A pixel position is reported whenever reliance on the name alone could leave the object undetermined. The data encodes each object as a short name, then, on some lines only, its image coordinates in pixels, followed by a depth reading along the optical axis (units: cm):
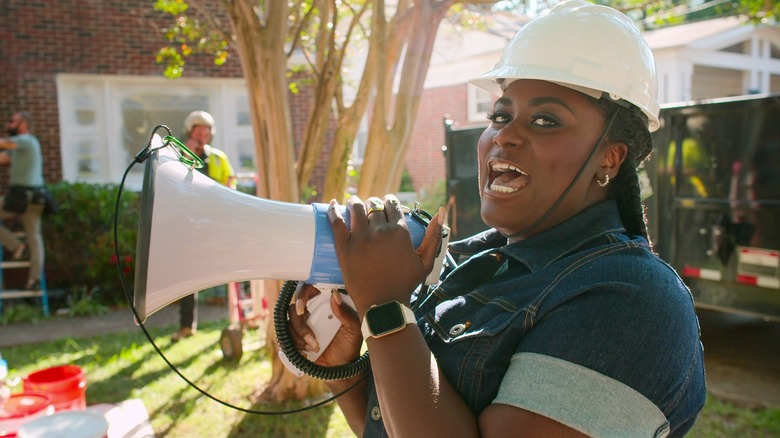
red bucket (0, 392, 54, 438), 234
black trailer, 513
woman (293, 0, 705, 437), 109
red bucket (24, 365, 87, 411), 270
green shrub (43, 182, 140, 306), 824
